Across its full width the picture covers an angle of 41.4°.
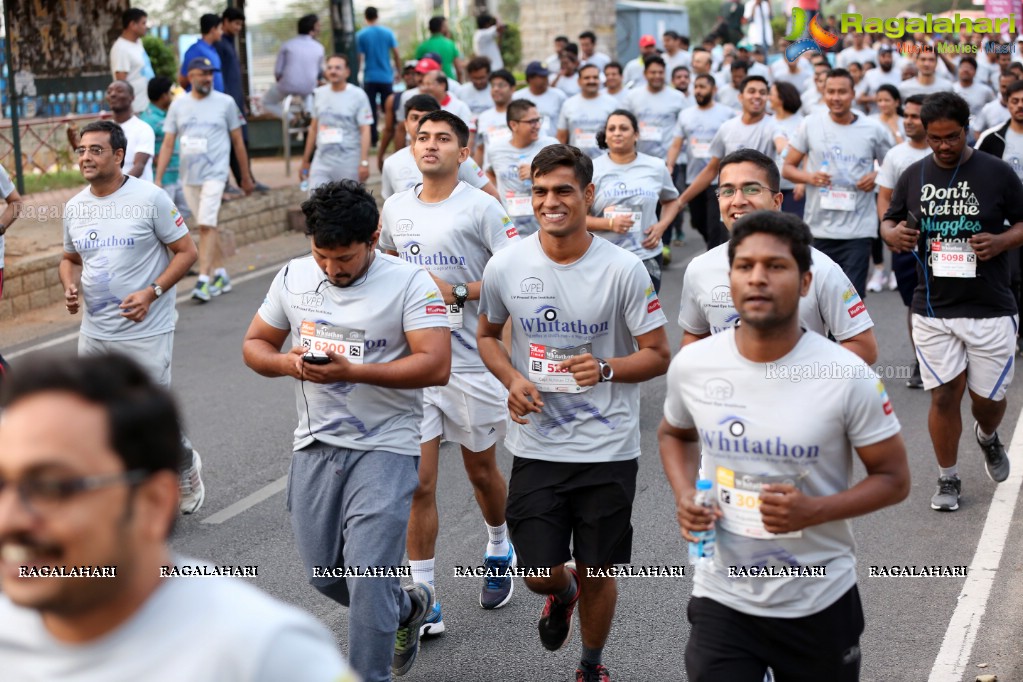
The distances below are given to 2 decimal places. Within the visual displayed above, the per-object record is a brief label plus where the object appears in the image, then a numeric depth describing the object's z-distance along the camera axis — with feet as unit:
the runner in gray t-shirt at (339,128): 47.52
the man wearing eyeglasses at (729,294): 16.83
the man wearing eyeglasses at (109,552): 6.46
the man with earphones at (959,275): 23.79
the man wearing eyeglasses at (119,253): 24.00
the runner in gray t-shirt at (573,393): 16.90
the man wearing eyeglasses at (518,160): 35.58
